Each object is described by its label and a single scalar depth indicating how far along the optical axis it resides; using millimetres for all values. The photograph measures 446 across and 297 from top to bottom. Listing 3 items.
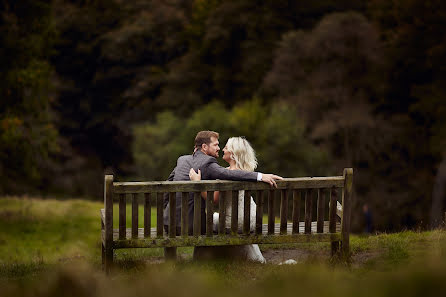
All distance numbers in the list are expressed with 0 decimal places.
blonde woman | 13916
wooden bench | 12883
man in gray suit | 13125
